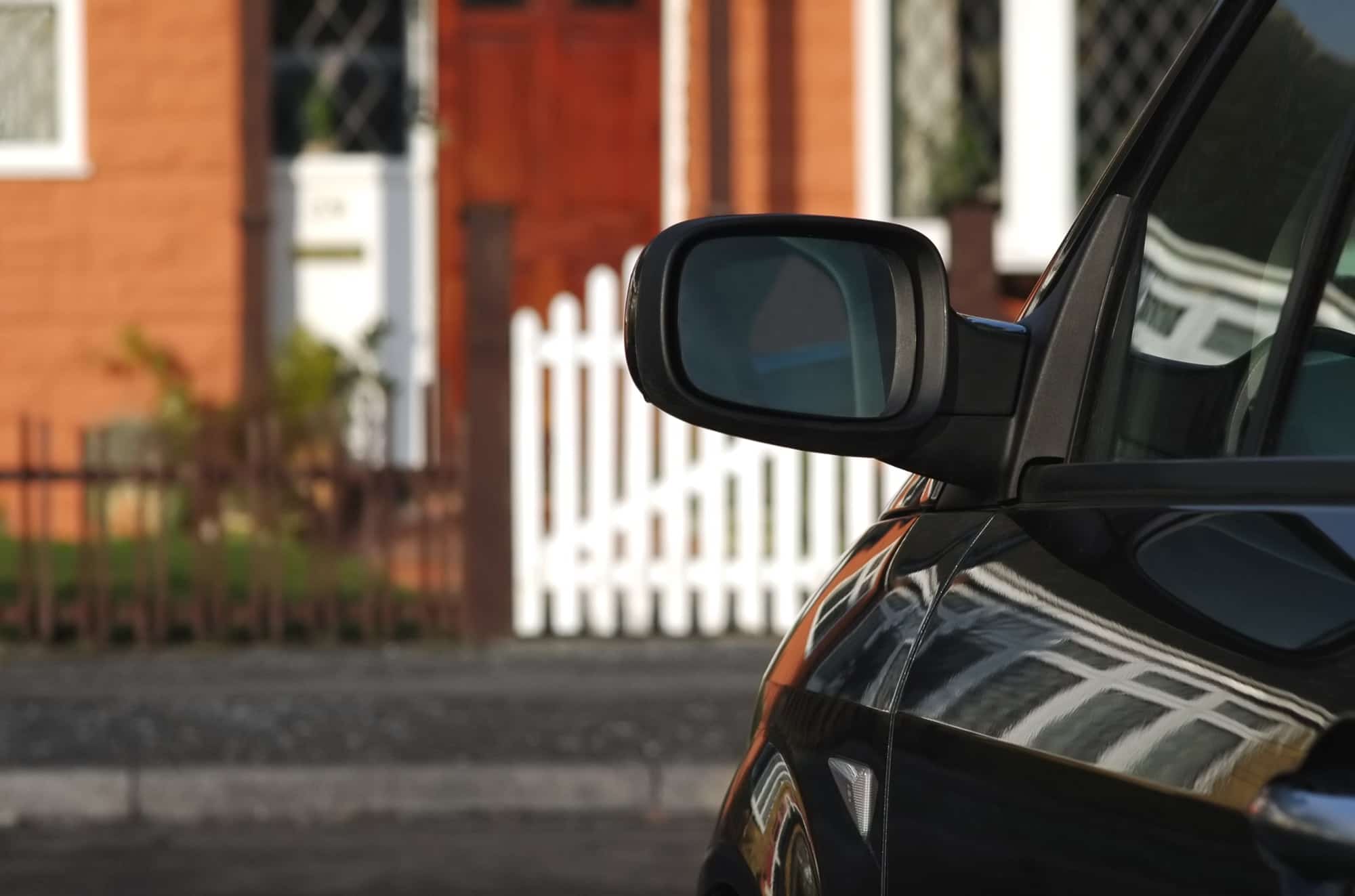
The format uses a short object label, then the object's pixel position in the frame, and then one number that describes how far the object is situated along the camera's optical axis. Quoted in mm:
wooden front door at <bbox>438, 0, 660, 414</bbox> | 23734
